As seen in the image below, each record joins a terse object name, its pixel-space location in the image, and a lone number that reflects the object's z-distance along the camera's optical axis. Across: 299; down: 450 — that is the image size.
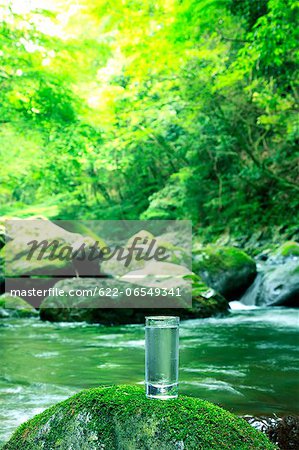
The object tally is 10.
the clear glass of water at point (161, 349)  2.07
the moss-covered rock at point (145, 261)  12.09
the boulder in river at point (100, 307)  8.82
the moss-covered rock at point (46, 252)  11.43
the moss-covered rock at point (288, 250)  12.92
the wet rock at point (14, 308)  9.81
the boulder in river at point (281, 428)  3.06
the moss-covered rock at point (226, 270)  11.70
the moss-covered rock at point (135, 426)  2.05
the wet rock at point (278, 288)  10.57
